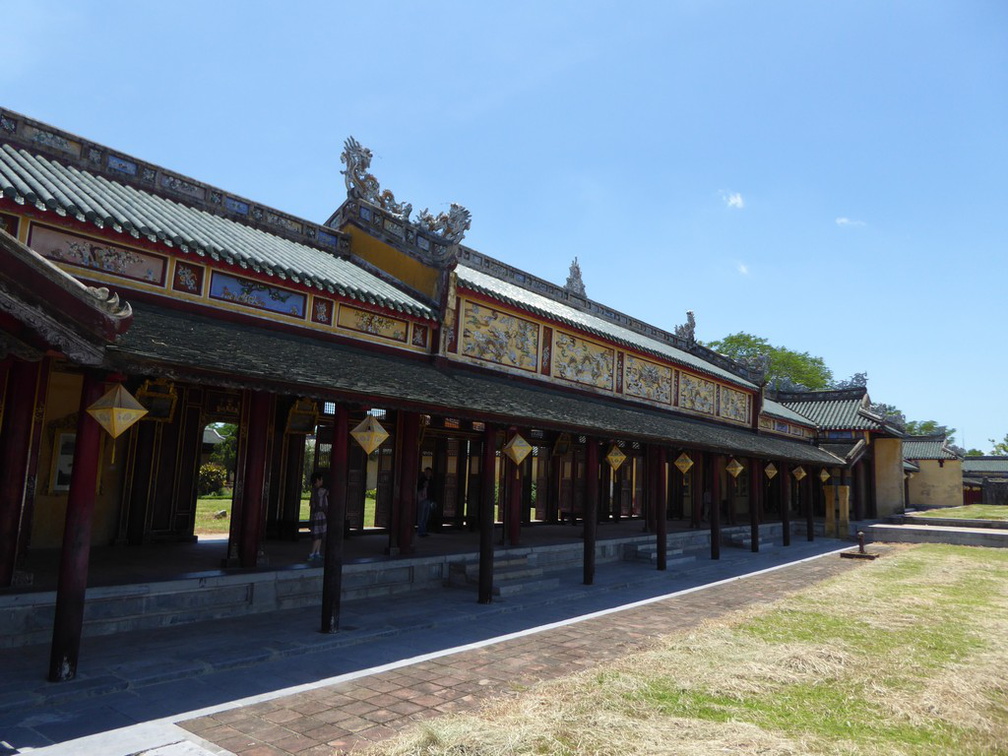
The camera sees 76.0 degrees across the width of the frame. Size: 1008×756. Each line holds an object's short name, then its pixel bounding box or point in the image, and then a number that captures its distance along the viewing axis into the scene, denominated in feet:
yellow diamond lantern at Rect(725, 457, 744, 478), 63.26
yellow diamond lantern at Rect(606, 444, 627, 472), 51.06
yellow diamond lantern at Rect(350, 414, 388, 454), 29.37
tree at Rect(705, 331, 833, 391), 165.07
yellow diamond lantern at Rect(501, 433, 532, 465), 37.86
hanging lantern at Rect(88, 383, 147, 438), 20.42
